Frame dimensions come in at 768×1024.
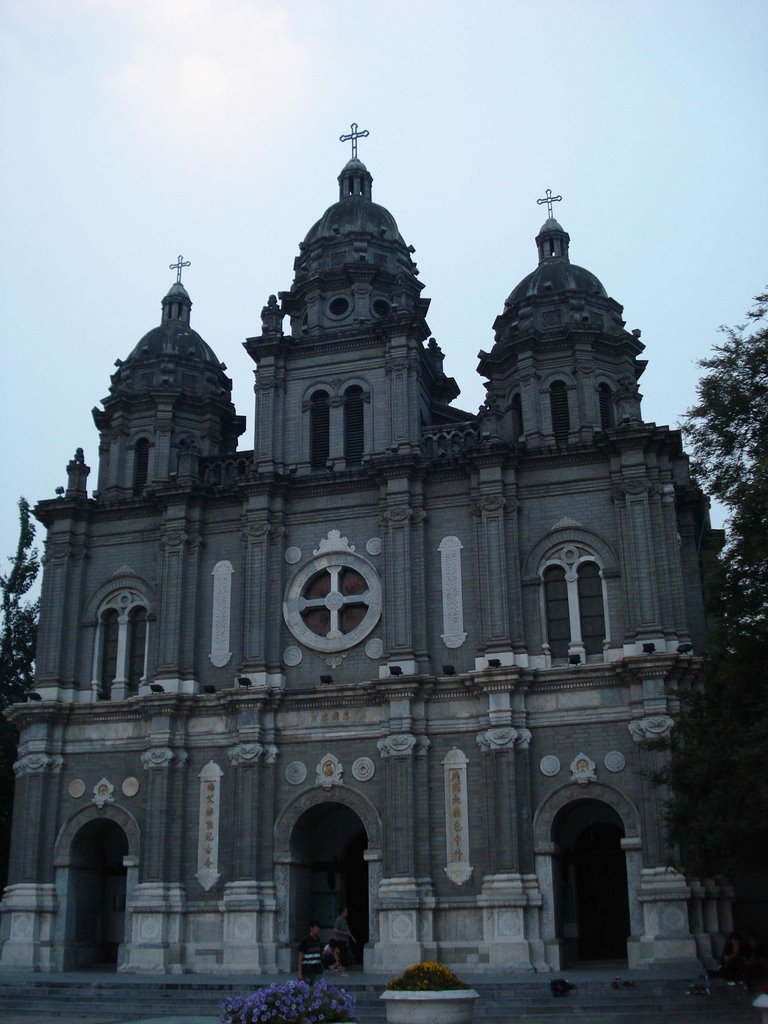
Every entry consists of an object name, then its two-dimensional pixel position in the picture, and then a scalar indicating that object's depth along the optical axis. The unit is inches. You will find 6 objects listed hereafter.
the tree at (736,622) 891.4
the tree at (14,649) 1710.1
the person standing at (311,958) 971.9
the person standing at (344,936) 1266.0
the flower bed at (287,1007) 671.1
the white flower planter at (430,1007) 784.9
